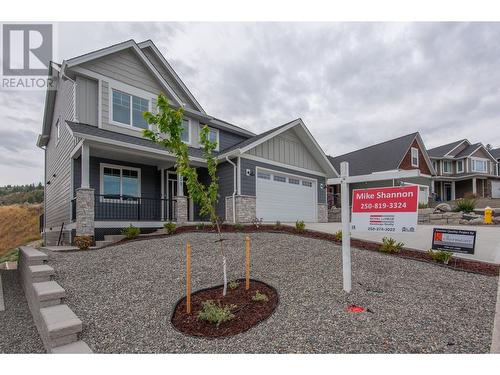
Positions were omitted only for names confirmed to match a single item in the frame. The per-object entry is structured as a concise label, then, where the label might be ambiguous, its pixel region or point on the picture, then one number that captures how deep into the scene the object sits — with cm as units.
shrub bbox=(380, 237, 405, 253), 640
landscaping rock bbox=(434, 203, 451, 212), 1661
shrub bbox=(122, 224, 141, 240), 916
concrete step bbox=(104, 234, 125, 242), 930
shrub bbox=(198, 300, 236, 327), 355
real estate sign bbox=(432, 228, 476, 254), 575
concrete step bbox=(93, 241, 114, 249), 863
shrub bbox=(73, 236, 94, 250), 791
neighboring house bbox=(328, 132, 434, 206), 2045
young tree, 411
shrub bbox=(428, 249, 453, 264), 559
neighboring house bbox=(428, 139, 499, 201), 2778
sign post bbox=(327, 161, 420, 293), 425
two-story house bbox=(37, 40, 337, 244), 987
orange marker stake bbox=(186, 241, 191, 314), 386
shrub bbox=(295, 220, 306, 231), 905
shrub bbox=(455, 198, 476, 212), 1599
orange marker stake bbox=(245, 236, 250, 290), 455
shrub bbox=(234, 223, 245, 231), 941
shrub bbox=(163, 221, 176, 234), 949
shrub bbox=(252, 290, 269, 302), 408
